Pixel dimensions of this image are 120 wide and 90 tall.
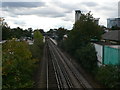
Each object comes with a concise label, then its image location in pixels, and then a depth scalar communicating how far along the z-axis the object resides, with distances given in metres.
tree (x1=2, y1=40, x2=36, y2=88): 8.02
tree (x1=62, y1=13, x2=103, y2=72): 22.33
